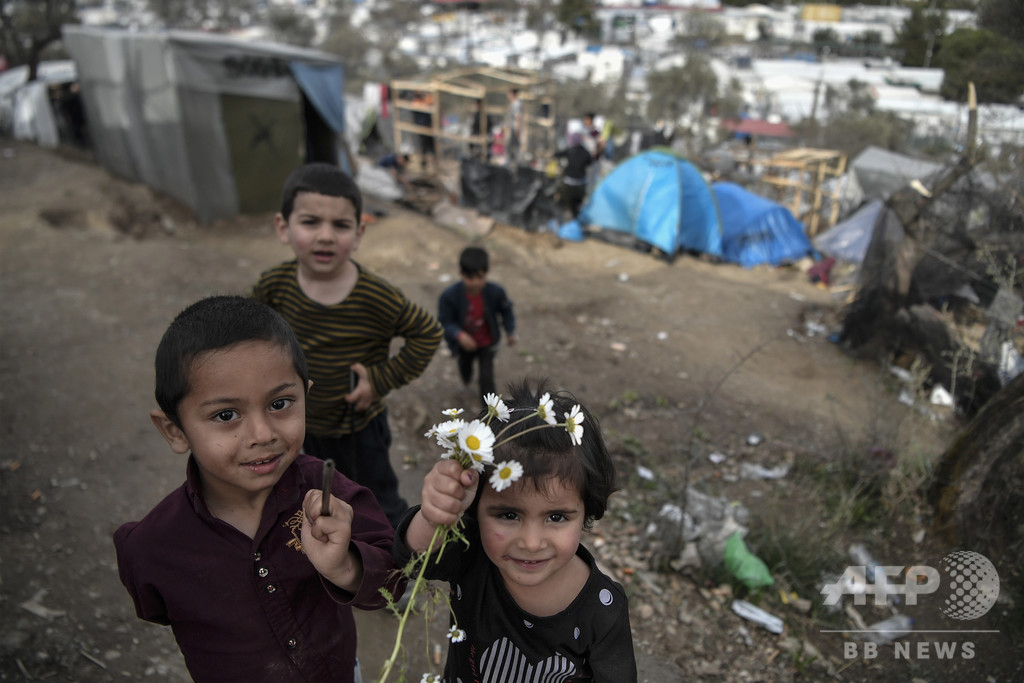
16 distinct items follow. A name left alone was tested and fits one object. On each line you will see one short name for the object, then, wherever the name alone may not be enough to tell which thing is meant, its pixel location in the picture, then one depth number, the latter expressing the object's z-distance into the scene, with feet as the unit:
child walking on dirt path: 12.51
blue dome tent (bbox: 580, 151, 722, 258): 30.37
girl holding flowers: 3.35
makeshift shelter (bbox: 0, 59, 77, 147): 37.81
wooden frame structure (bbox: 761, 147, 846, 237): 34.91
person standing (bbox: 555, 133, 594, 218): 31.86
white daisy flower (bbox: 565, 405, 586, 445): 3.32
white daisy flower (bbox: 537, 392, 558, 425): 3.32
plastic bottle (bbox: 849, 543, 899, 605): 10.18
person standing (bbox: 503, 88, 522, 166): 41.34
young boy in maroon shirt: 3.65
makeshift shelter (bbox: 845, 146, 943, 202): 34.46
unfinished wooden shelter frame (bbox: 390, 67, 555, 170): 39.88
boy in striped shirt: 6.99
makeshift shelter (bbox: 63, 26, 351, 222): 25.80
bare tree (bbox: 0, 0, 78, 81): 41.88
